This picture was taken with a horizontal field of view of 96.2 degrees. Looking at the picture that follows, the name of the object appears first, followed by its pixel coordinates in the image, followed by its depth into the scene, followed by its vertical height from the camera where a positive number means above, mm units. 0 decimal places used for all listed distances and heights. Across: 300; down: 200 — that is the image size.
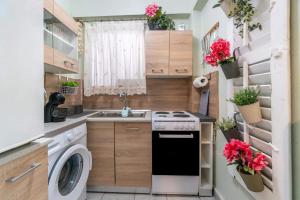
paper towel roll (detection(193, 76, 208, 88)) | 1633 +231
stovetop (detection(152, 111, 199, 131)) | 1433 -245
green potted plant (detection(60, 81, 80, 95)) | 1611 +160
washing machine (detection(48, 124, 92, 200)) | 934 -543
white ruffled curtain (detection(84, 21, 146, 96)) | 1942 +615
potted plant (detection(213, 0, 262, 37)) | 810 +557
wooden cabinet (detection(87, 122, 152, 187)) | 1508 -597
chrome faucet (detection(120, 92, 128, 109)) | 1994 +4
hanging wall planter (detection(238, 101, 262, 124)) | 750 -66
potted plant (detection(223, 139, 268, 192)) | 718 -337
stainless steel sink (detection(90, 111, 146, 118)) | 1767 -184
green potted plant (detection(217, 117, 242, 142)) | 938 -209
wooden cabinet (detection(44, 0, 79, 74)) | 1172 +657
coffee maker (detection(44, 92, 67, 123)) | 1233 -89
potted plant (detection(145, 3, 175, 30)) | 1738 +1078
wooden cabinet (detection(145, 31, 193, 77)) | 1746 +627
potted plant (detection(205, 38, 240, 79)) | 958 +301
